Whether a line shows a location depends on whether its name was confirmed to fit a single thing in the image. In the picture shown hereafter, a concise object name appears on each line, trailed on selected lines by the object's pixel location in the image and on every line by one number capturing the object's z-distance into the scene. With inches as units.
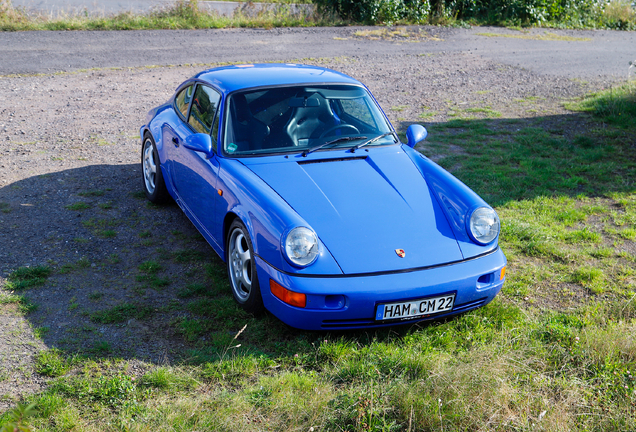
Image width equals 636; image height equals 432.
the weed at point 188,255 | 196.7
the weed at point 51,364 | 133.3
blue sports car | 141.3
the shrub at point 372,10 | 711.7
